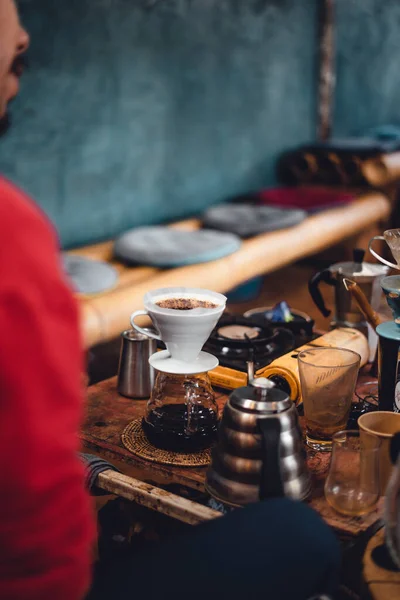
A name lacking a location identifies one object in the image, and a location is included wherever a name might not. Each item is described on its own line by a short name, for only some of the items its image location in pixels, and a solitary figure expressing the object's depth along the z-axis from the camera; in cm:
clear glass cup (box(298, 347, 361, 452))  169
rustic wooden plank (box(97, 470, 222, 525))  146
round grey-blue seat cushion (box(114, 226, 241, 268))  381
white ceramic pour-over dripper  159
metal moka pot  217
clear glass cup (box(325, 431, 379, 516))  144
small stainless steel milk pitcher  199
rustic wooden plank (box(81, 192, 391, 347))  319
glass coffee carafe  168
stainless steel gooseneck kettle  141
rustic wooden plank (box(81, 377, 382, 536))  142
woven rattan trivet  162
